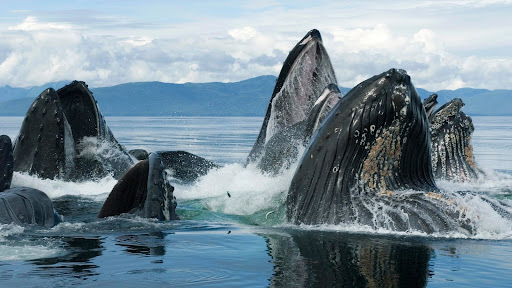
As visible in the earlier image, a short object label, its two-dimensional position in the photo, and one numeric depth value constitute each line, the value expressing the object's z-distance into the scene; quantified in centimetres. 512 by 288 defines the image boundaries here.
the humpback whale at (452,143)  2503
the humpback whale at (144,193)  1355
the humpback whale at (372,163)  1317
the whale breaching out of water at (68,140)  2047
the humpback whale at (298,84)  2342
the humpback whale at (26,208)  1319
